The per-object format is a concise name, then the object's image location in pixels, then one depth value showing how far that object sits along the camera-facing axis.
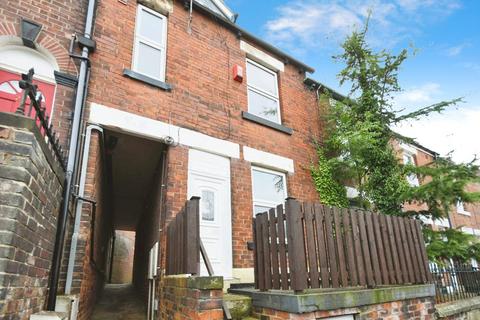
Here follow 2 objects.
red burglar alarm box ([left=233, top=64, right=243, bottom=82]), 6.98
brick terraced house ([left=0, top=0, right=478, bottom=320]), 2.82
